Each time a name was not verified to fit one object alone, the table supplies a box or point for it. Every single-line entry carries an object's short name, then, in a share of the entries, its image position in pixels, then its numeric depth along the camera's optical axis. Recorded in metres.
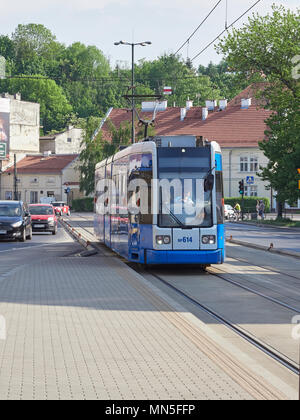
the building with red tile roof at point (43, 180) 106.50
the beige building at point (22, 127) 112.50
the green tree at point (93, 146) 77.69
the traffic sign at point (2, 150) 96.07
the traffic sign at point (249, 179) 60.00
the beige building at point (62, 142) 121.50
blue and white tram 18.95
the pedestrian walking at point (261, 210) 64.06
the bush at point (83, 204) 91.88
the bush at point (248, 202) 84.94
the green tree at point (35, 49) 138.75
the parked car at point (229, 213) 69.94
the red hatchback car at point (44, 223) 42.06
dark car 33.59
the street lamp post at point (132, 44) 55.95
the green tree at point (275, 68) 54.56
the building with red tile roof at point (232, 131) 91.62
